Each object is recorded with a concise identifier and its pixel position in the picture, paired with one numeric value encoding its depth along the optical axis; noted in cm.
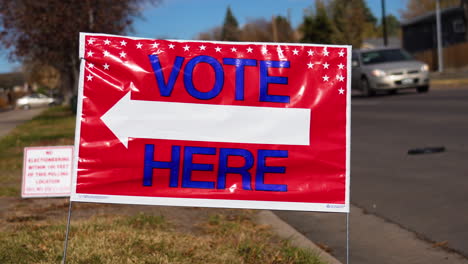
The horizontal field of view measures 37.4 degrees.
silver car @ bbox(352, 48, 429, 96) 2405
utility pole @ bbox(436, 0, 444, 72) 4272
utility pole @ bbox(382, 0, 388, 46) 5303
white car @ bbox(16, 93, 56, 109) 6531
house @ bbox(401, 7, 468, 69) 4556
